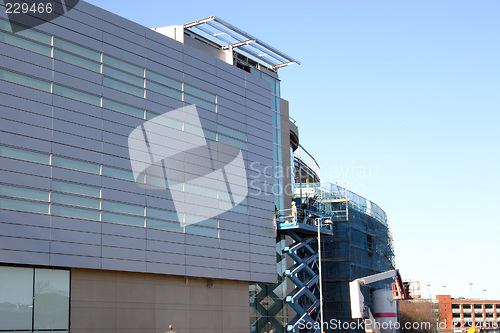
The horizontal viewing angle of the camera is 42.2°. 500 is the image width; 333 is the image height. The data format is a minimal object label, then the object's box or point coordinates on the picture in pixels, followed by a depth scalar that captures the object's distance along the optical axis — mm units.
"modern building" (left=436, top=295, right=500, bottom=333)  174125
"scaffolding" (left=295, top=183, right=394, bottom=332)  66625
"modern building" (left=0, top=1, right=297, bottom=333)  32531
